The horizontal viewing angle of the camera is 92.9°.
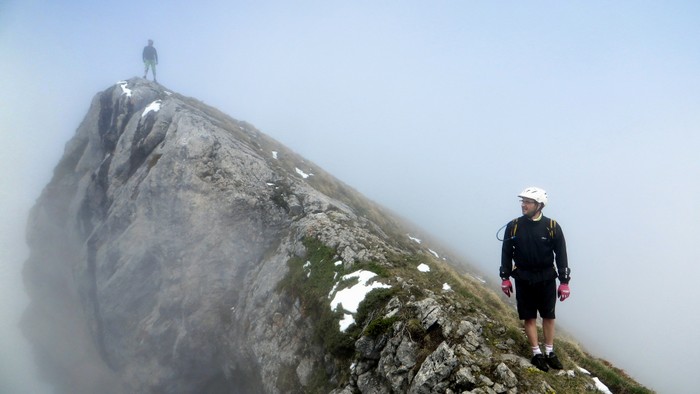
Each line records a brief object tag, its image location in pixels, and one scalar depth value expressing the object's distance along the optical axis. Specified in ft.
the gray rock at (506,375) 31.78
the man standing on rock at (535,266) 32.63
